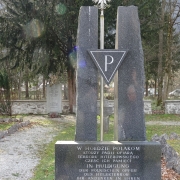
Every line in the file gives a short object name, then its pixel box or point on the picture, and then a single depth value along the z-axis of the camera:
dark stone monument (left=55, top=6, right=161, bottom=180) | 4.57
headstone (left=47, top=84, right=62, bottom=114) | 17.53
